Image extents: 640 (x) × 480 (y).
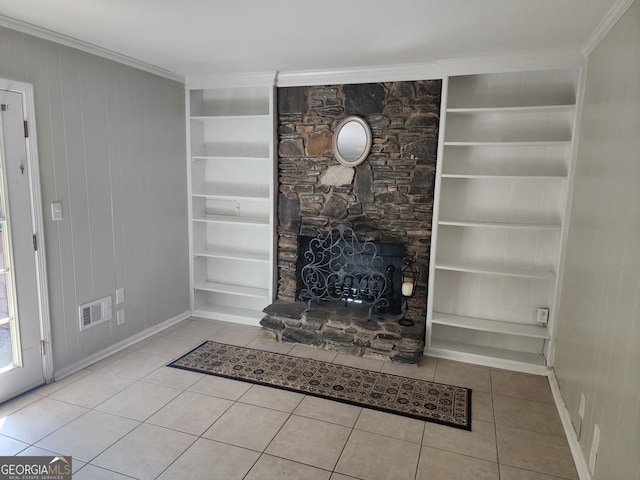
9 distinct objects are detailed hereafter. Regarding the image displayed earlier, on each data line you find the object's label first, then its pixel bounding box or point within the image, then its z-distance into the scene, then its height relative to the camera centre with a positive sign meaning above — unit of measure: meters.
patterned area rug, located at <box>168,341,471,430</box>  2.76 -1.45
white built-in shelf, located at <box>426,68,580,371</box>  3.26 -0.22
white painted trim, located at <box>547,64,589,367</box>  2.95 -0.19
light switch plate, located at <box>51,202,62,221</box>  2.87 -0.24
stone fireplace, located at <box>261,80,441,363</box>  3.51 -0.02
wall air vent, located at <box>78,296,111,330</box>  3.17 -1.04
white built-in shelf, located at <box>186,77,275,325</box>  4.09 -0.18
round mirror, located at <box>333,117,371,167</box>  3.68 +0.38
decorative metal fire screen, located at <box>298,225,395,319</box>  3.70 -0.79
